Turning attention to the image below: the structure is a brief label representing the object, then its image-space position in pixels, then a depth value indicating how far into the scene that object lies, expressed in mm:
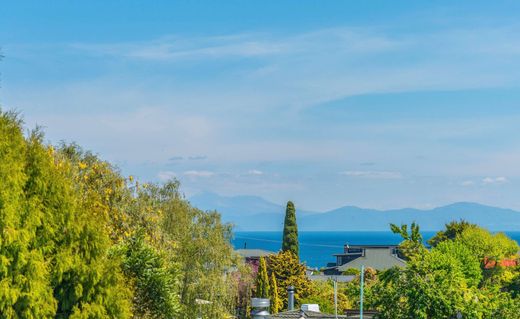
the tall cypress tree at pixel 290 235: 95500
